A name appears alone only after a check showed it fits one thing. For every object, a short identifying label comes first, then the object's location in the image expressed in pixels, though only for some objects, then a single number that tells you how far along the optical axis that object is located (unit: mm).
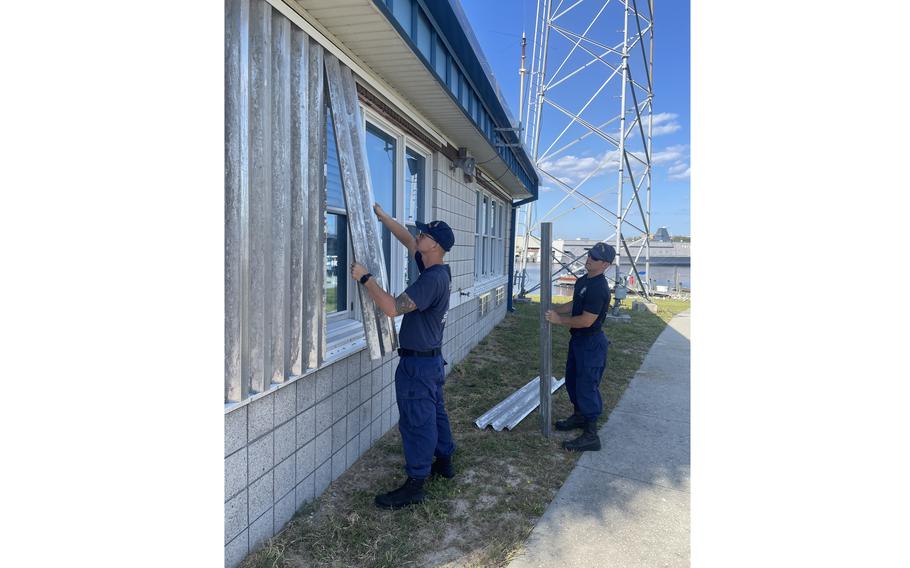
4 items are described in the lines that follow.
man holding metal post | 4387
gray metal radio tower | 12812
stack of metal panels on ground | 4855
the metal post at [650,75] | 14948
